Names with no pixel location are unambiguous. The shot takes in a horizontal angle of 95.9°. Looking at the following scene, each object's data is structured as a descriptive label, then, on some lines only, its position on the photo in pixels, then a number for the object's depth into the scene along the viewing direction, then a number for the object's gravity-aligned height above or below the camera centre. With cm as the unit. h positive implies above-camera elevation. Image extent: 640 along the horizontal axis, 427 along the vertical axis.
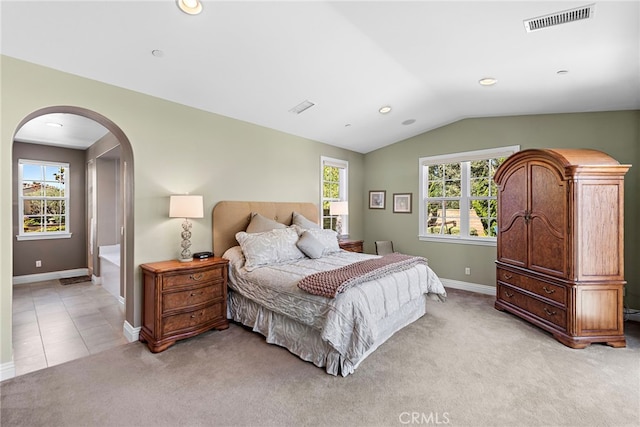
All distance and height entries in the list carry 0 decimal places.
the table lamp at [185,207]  301 +7
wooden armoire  288 -36
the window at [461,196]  466 +28
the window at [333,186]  546 +54
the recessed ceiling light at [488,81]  317 +147
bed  234 -75
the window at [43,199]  509 +28
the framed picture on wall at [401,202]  550 +20
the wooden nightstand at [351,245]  487 -56
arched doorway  288 -3
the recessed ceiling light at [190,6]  200 +147
